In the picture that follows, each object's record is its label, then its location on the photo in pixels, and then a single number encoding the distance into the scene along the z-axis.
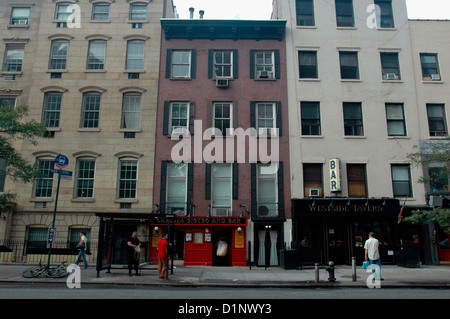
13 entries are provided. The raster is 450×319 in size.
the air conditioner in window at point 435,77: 20.88
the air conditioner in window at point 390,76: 20.83
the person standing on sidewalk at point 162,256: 13.23
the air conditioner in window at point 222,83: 20.19
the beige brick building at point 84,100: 18.97
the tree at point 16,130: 14.84
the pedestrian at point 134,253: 13.75
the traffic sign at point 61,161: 14.25
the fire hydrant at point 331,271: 13.07
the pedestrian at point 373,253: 13.38
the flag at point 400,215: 18.00
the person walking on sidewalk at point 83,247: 15.67
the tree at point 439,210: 13.80
